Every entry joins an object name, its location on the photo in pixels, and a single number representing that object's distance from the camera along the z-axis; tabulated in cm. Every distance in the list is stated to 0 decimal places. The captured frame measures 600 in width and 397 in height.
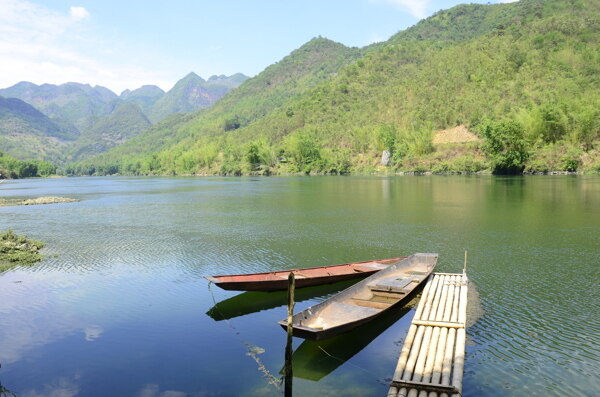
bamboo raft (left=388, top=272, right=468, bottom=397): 854
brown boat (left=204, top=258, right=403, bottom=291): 1523
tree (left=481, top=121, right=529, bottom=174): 9650
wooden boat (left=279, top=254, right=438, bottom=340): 1105
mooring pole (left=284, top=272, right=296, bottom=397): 847
